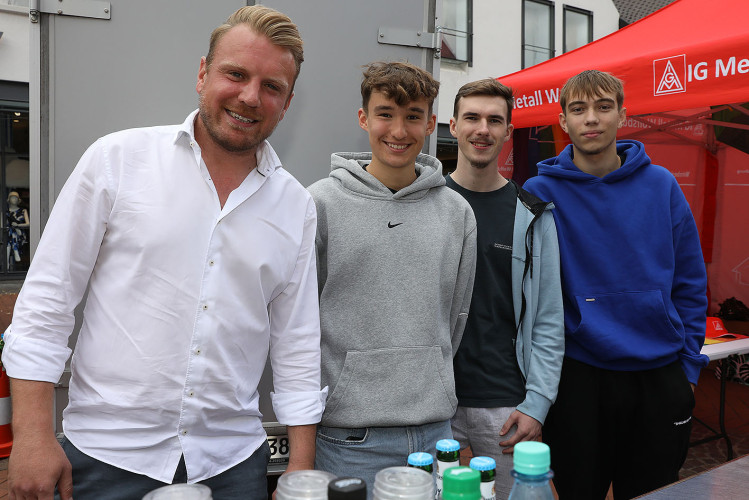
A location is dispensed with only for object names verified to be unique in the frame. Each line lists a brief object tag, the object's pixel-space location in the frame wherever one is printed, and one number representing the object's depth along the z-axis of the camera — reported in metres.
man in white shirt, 1.45
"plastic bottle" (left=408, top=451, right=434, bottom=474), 1.07
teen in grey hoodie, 1.88
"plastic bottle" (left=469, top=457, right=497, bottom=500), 1.04
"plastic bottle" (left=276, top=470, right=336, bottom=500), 0.93
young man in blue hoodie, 2.34
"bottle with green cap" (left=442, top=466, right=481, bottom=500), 0.92
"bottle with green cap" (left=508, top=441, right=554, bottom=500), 0.93
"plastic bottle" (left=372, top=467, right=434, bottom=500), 0.92
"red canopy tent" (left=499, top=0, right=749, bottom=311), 3.50
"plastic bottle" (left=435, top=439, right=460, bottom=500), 1.11
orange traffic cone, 4.30
